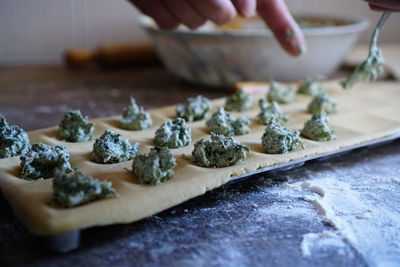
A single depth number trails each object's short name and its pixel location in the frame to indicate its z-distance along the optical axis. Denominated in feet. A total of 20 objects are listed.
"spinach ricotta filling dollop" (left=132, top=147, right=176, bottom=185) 1.21
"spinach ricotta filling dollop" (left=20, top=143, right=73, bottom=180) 1.26
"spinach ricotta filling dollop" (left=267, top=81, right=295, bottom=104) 1.72
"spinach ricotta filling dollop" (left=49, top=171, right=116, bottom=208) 1.15
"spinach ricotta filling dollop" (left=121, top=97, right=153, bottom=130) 1.51
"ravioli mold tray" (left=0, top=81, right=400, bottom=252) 1.13
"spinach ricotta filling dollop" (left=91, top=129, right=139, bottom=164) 1.31
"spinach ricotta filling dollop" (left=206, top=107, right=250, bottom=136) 1.47
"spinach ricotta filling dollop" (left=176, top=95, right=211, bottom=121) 1.57
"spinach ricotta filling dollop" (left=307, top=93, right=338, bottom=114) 1.64
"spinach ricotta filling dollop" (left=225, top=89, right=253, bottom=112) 1.65
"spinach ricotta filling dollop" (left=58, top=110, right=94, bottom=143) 1.43
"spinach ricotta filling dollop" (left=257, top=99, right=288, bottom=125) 1.55
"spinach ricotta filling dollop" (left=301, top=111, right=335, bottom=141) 1.44
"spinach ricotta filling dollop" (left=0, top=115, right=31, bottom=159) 1.33
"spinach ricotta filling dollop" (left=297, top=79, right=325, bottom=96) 1.81
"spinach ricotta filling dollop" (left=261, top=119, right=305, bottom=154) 1.35
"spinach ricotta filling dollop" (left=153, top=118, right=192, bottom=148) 1.39
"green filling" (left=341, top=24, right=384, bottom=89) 1.66
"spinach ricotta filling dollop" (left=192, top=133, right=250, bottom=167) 1.29
